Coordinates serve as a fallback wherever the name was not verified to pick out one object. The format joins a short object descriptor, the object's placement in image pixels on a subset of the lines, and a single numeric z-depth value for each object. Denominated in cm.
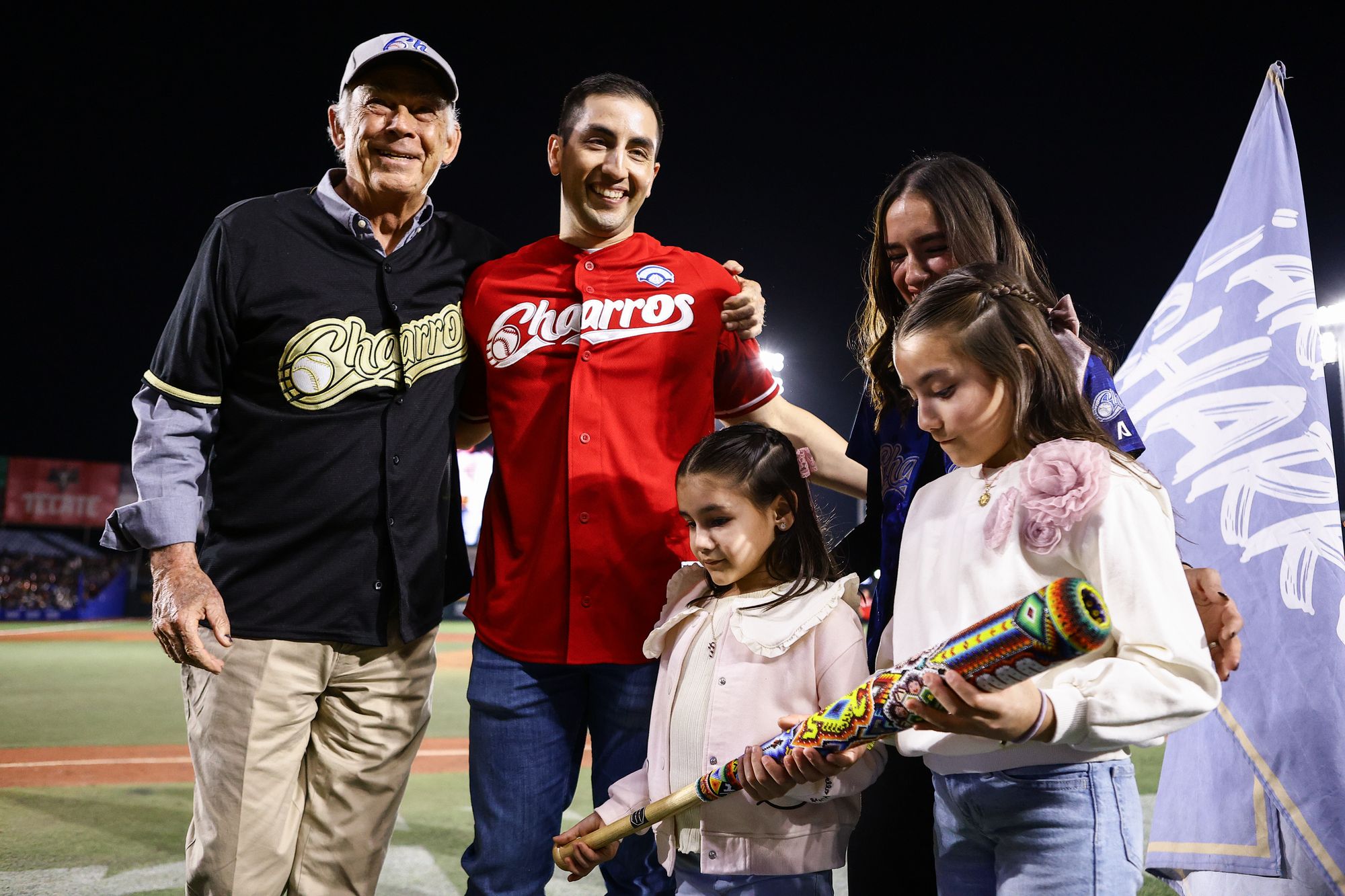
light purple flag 278
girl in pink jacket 199
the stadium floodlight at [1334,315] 902
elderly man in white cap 235
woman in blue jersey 214
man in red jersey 232
